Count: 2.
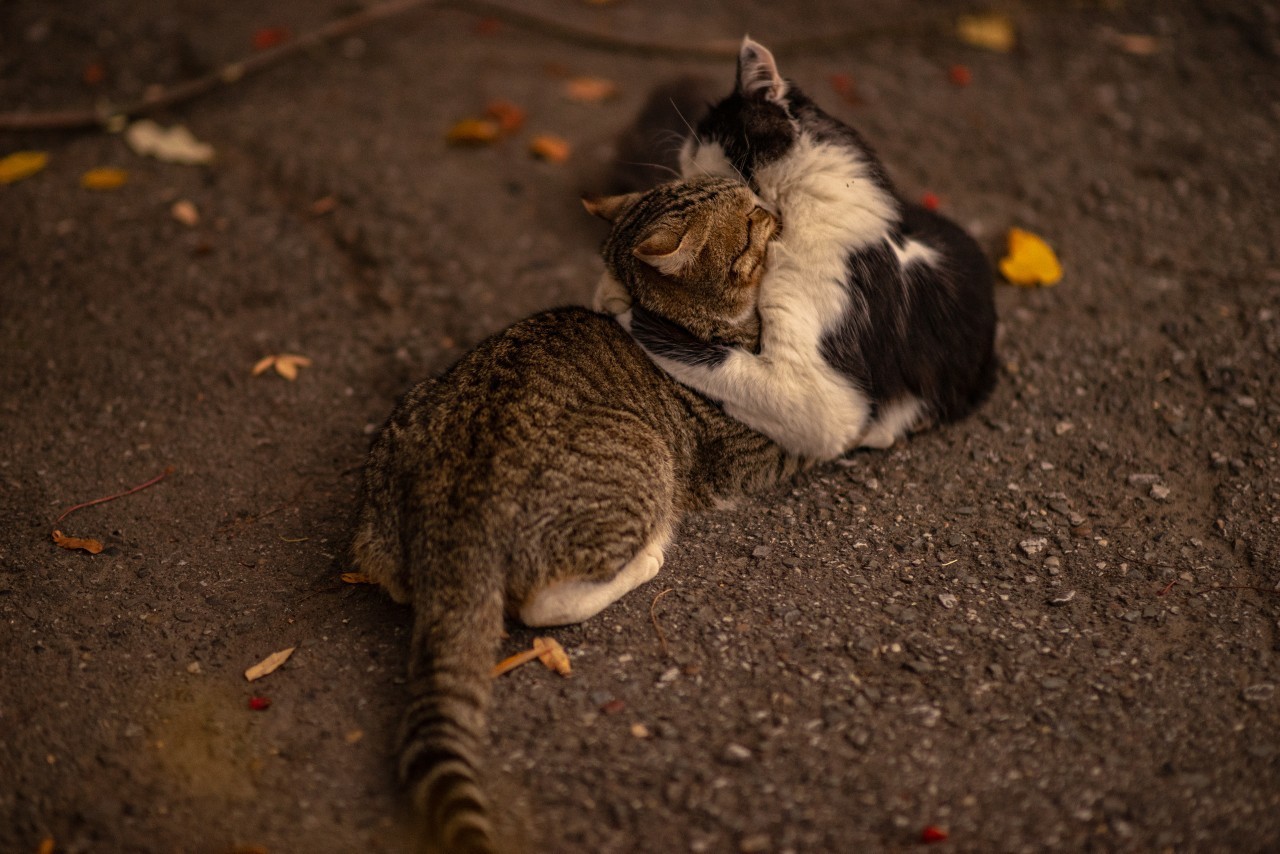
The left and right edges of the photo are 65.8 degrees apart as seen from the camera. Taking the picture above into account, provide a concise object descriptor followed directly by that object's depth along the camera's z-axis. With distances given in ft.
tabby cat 8.30
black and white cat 10.50
